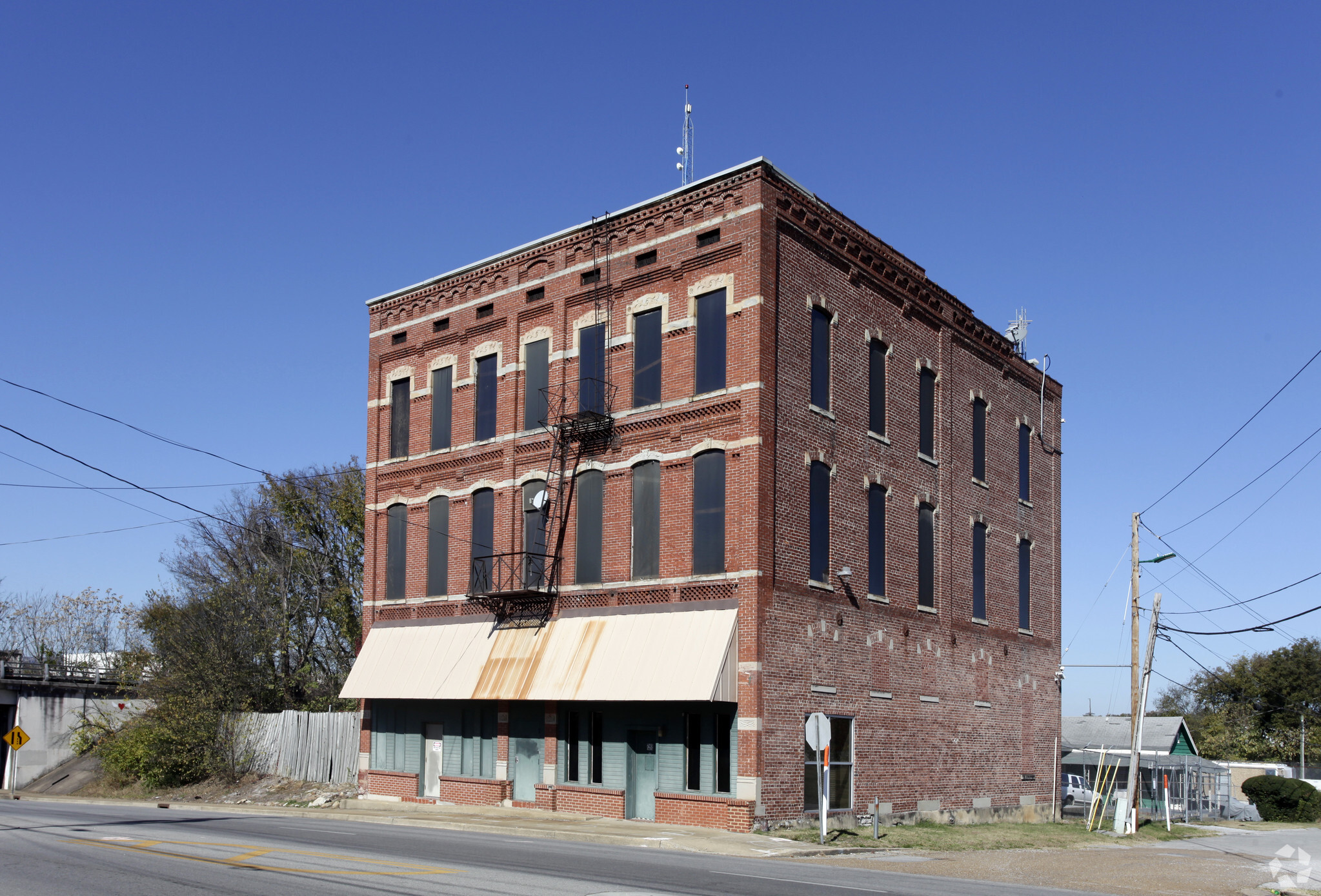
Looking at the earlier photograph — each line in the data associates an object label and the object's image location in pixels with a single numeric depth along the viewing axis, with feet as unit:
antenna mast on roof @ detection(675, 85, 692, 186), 98.27
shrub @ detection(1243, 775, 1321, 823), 162.50
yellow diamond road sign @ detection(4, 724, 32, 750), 124.26
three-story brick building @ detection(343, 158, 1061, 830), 81.82
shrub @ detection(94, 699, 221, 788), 122.52
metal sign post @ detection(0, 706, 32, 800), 124.16
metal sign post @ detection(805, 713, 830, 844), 72.84
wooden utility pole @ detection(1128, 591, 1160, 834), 110.52
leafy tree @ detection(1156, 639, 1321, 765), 265.13
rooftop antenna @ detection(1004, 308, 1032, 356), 124.98
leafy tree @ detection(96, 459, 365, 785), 123.75
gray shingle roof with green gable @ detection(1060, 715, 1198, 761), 196.95
